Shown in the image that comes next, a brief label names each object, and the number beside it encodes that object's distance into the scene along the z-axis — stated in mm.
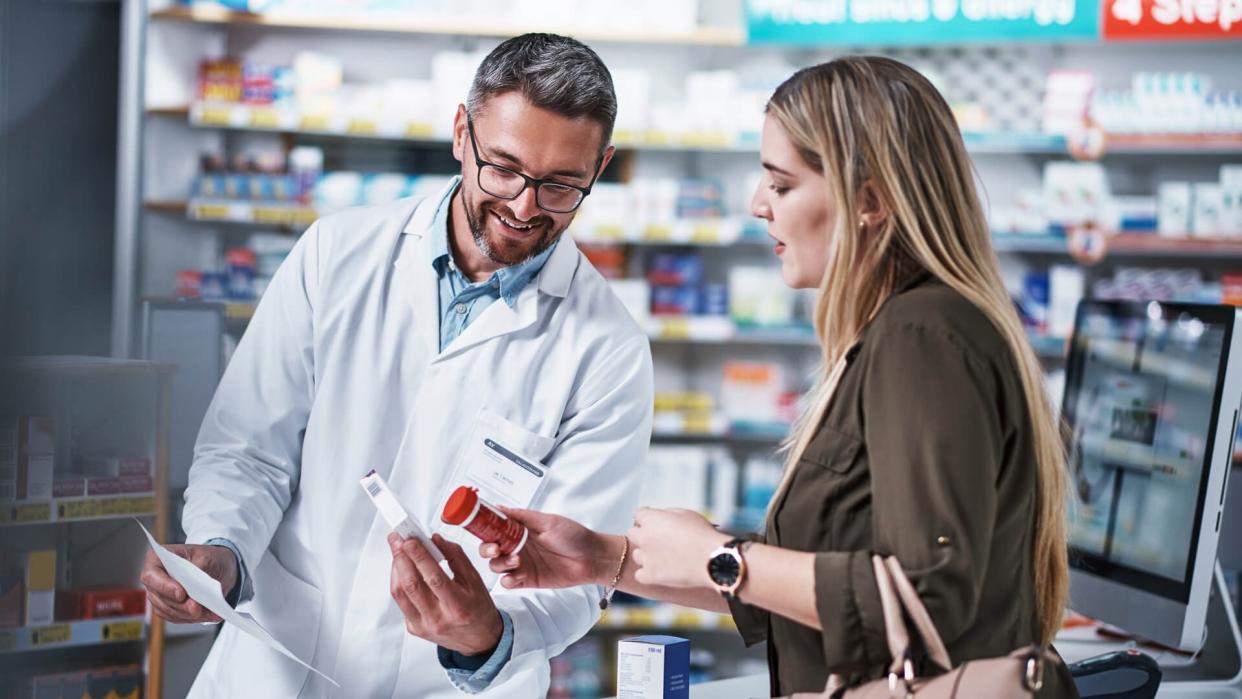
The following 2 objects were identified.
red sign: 4980
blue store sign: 5059
